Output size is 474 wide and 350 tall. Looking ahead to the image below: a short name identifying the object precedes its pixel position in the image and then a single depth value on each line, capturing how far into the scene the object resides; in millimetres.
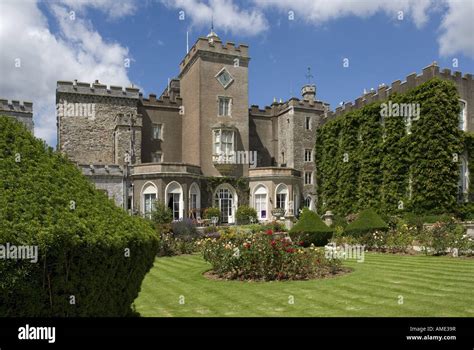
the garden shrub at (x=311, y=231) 19031
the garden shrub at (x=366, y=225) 19391
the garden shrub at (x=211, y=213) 31062
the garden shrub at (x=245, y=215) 32438
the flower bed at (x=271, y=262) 11367
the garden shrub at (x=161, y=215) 27422
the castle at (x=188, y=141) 31016
